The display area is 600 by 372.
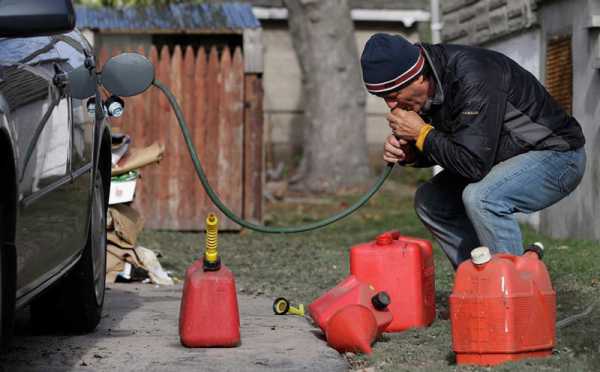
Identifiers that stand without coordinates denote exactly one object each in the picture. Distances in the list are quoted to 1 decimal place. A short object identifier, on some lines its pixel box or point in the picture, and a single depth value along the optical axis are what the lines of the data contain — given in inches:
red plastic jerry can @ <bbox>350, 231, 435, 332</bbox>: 385.5
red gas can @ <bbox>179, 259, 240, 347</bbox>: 352.1
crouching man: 351.0
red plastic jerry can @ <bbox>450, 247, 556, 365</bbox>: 308.1
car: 263.6
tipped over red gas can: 362.8
